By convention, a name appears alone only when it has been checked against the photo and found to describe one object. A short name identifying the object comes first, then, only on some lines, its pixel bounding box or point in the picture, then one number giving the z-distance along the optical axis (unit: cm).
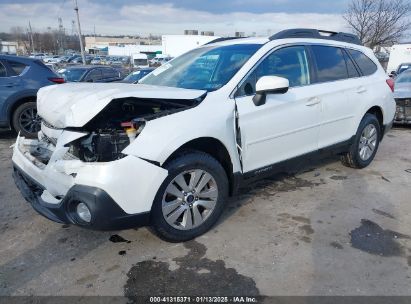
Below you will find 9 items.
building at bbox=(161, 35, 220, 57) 6022
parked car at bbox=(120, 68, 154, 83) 1214
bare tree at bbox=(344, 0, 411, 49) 2697
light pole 2291
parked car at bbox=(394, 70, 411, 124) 809
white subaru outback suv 277
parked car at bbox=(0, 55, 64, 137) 684
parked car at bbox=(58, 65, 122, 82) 1268
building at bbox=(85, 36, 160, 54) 9044
